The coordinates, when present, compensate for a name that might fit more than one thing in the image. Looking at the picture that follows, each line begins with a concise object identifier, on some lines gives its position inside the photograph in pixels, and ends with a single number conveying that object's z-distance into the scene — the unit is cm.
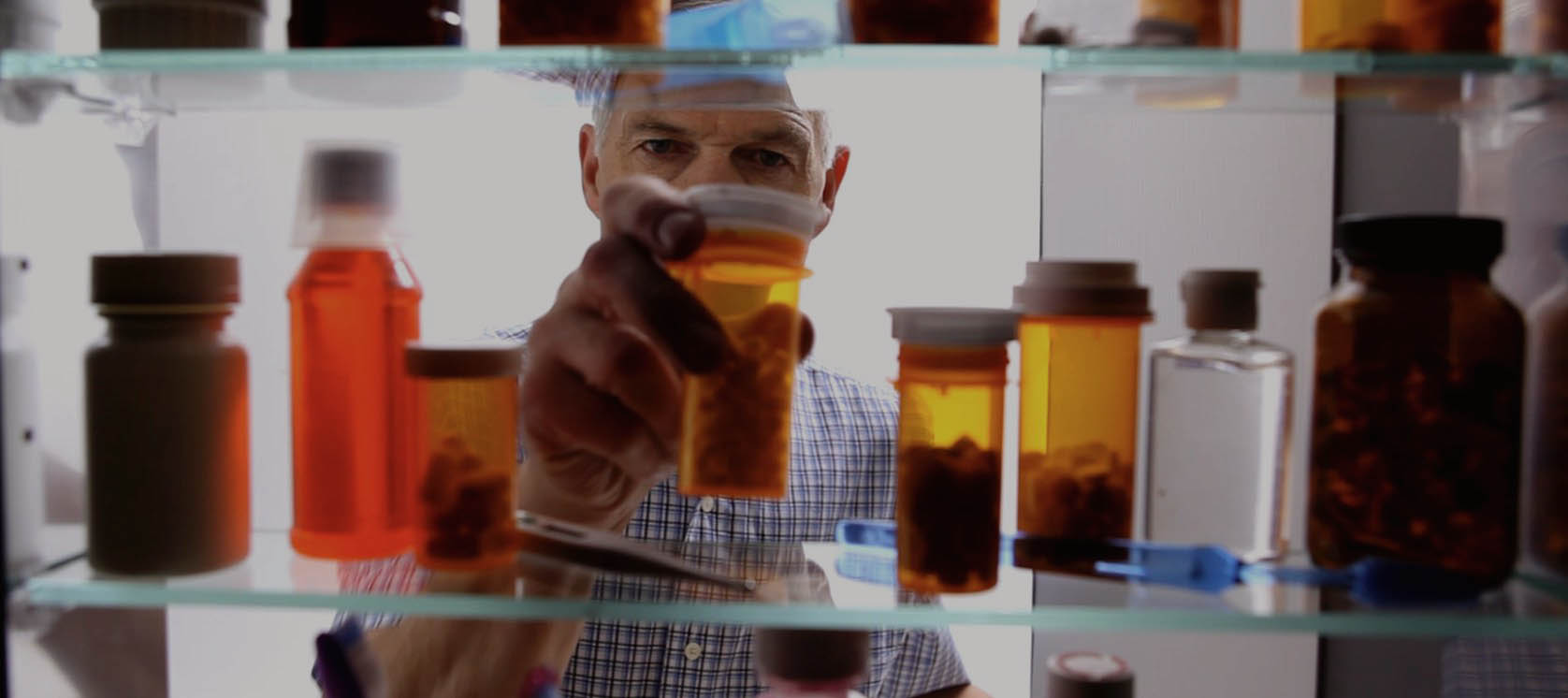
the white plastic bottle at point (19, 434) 50
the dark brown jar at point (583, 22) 53
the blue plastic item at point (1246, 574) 50
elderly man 55
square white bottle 58
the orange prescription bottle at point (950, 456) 52
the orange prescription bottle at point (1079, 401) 57
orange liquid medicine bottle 55
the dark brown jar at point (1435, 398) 50
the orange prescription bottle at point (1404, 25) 51
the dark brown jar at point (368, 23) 53
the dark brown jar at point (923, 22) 53
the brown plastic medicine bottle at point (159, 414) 51
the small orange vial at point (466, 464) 54
